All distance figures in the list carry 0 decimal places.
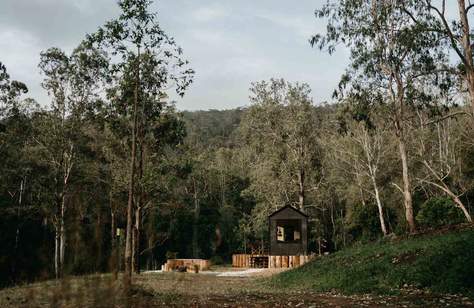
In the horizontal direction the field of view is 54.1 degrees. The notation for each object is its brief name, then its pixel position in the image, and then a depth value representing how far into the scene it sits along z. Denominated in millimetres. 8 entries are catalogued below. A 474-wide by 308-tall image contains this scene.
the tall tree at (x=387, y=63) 23578
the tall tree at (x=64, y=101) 28188
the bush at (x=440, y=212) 24641
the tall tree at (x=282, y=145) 35625
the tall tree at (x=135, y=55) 17375
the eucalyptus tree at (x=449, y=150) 32719
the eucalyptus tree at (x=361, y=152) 35478
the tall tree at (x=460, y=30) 18391
